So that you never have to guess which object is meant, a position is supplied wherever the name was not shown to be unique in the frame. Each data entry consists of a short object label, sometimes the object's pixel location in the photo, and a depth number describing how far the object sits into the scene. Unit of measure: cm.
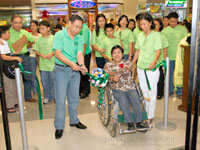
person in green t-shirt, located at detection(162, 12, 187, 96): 452
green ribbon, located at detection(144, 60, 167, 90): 314
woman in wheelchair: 297
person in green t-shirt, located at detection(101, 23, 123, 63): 425
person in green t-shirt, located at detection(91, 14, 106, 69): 446
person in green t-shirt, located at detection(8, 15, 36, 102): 411
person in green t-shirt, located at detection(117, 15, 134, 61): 479
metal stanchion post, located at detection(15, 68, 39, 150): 248
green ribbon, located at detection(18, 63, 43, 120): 283
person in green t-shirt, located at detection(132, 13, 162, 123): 322
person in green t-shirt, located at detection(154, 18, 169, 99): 442
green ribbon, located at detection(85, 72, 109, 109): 298
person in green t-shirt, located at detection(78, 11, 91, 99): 446
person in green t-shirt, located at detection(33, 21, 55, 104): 425
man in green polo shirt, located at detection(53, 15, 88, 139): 293
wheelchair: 289
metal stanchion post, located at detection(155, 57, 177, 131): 323
